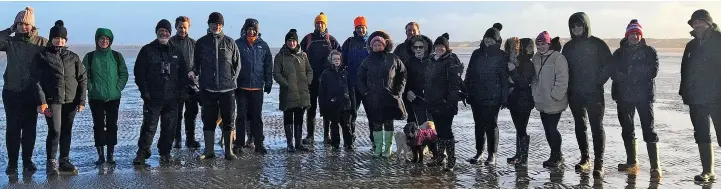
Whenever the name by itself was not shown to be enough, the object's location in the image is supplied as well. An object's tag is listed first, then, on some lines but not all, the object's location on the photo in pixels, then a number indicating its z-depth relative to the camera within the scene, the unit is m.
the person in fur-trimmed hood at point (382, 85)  8.42
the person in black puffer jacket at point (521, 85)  7.83
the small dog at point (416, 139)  8.29
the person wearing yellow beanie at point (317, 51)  10.07
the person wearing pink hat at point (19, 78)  7.39
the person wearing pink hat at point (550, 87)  7.57
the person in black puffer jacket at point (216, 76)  8.39
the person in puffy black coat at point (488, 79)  7.88
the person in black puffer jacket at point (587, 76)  7.39
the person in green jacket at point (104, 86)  8.01
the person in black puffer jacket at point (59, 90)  7.40
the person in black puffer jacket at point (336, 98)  9.40
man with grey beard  8.20
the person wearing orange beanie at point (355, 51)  9.81
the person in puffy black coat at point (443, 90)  7.92
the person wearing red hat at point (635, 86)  7.34
